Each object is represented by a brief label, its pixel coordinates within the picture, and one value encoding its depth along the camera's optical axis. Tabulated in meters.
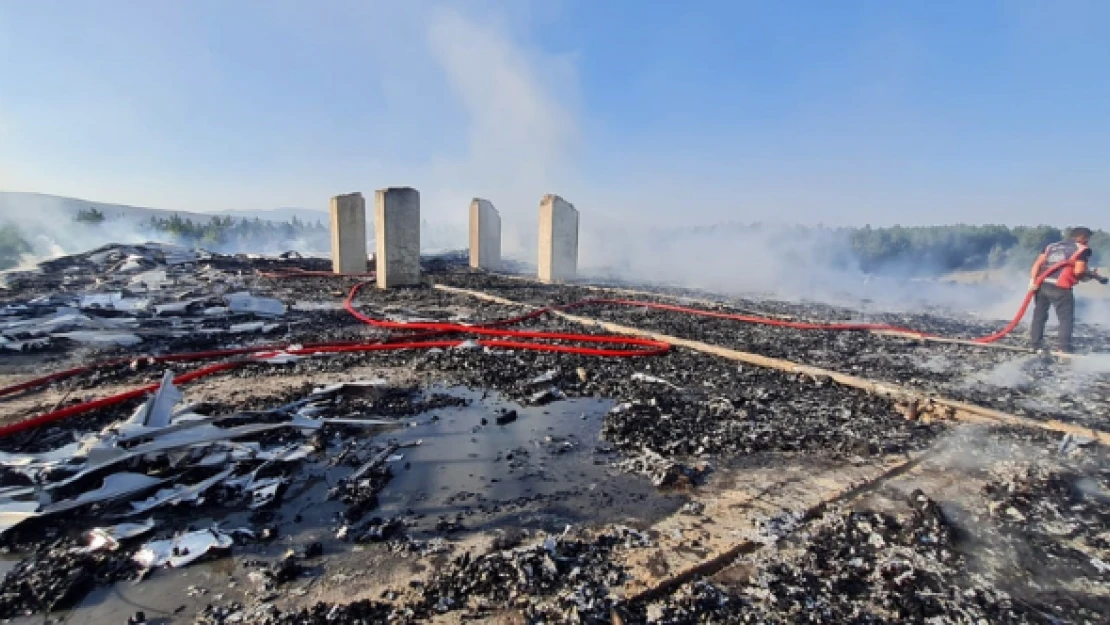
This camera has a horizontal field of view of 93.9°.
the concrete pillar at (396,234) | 12.88
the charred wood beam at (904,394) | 4.17
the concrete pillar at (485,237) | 20.16
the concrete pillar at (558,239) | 15.43
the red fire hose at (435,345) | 4.45
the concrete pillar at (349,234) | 15.65
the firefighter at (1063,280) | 7.20
